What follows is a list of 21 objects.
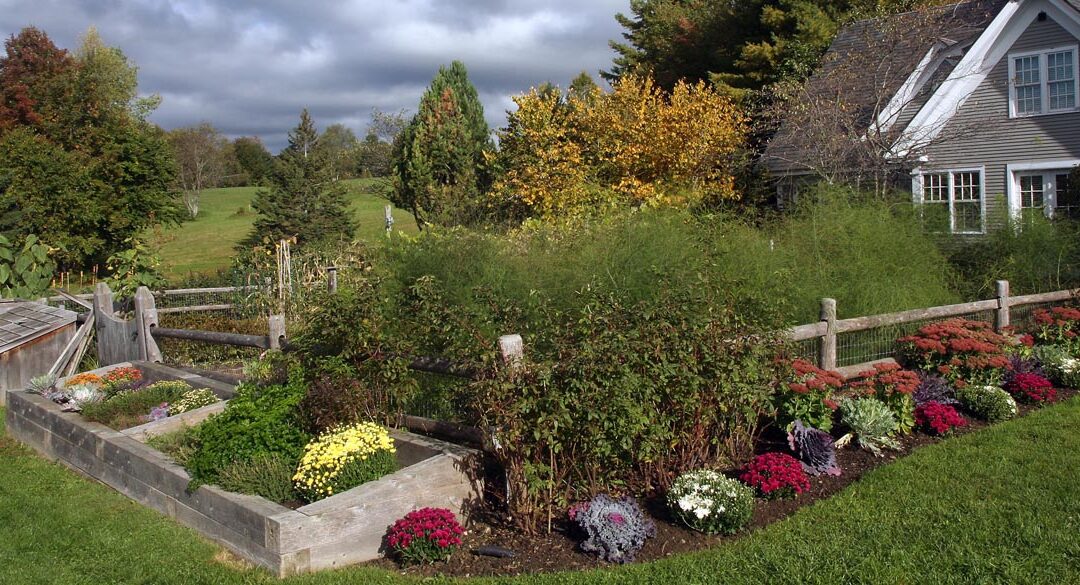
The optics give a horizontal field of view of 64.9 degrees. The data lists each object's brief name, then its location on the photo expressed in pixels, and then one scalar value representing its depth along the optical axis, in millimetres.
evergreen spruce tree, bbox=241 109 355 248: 27406
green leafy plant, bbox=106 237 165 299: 12977
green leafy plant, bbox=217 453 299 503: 5449
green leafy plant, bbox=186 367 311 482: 5711
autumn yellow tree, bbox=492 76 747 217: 18031
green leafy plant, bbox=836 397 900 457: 6543
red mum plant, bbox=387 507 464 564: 4832
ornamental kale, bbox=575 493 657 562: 4770
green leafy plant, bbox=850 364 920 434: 6906
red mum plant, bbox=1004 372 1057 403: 7980
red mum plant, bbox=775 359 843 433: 6422
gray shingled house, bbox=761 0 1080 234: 17609
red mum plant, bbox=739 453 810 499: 5516
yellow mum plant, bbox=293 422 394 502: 5328
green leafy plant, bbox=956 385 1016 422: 7328
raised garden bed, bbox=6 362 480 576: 4820
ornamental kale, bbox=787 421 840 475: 6062
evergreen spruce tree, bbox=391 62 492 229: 24656
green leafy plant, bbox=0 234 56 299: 12750
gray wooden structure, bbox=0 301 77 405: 10422
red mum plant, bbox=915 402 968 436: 6926
